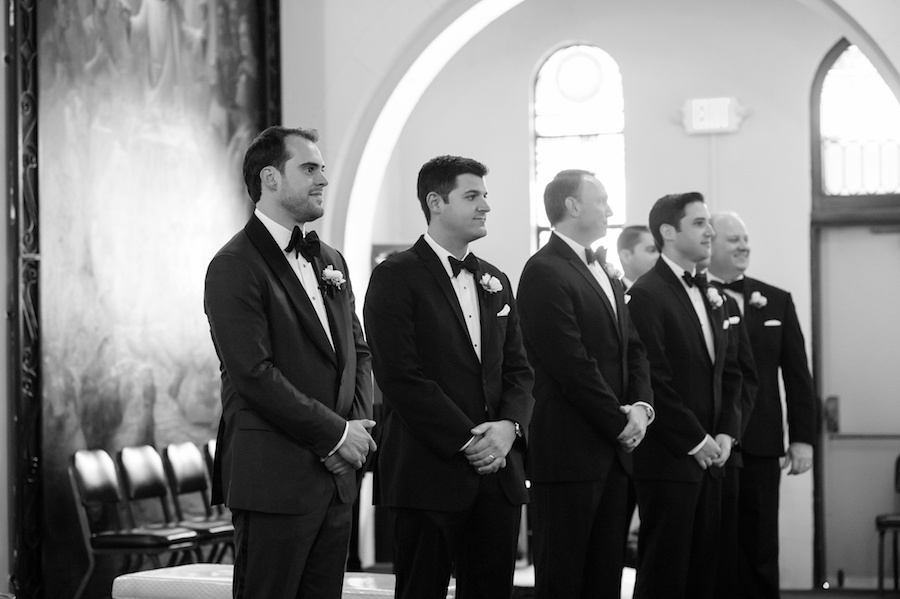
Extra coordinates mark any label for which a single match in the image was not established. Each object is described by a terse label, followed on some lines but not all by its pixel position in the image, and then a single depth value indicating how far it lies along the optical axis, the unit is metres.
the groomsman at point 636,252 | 7.11
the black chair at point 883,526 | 8.02
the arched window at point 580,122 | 9.81
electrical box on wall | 9.34
